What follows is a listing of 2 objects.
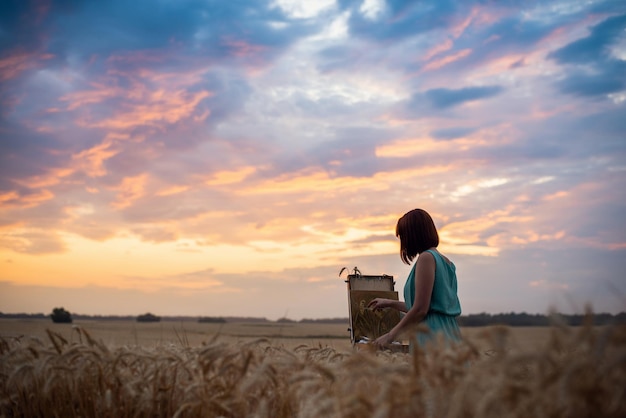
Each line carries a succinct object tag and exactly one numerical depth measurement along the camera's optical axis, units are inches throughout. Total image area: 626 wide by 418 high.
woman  204.7
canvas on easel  299.1
